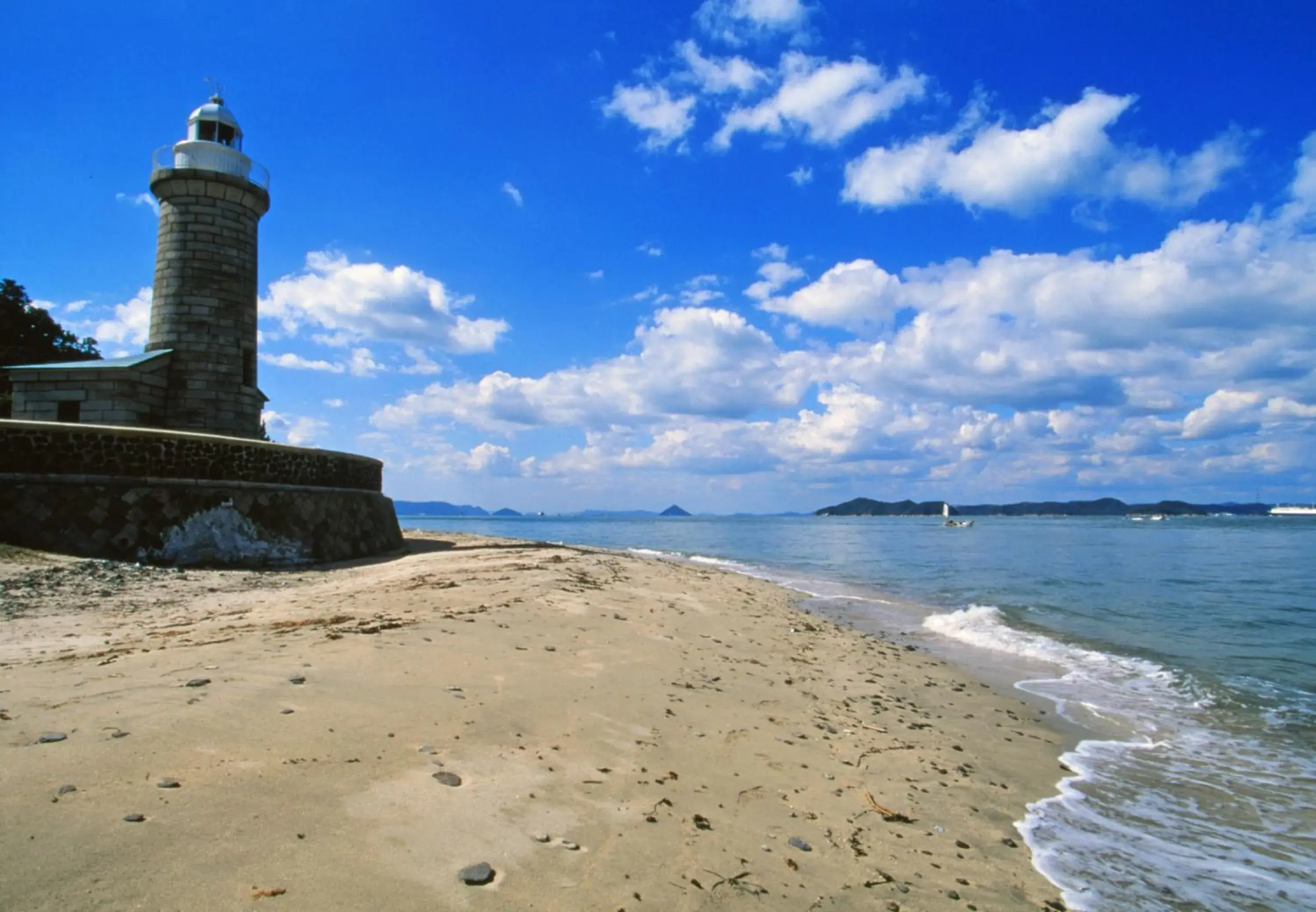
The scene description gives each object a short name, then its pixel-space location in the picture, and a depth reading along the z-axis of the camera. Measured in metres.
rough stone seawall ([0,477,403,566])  13.34
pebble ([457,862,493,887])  3.36
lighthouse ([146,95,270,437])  21.84
